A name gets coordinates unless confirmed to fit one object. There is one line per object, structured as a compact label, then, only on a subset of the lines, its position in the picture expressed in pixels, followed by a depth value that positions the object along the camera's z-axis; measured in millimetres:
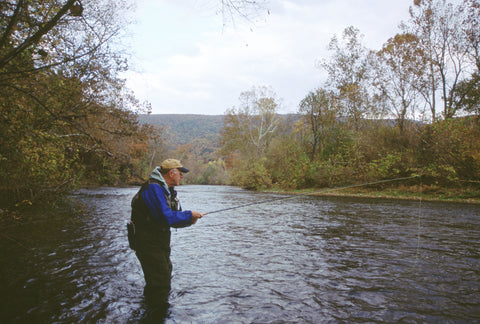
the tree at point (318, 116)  35000
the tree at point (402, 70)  27828
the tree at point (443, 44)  24906
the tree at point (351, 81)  31875
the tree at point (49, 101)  6332
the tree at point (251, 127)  45781
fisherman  4098
